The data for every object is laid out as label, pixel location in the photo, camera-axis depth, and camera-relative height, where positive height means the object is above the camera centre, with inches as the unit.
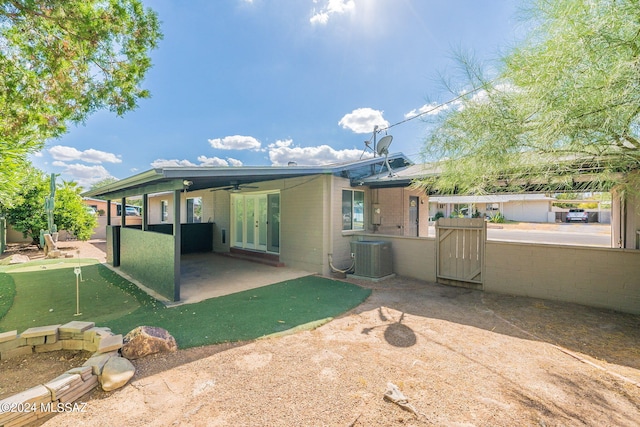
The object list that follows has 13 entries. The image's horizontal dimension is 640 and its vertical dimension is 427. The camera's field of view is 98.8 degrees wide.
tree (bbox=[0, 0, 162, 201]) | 185.8 +119.5
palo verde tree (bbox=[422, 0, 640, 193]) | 108.3 +51.8
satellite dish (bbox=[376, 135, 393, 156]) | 340.5 +88.2
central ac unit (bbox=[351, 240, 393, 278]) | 278.7 -44.7
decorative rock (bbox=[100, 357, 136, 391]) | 103.3 -61.7
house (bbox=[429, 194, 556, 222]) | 915.4 +16.4
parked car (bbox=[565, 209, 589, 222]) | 882.1 -5.6
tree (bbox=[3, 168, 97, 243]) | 505.4 +11.8
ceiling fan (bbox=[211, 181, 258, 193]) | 311.7 +37.9
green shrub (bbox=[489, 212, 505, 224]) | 874.3 -14.2
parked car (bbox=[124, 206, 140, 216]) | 897.9 +15.5
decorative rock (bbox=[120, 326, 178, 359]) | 124.3 -59.1
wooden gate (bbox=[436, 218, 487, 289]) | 245.8 -33.5
